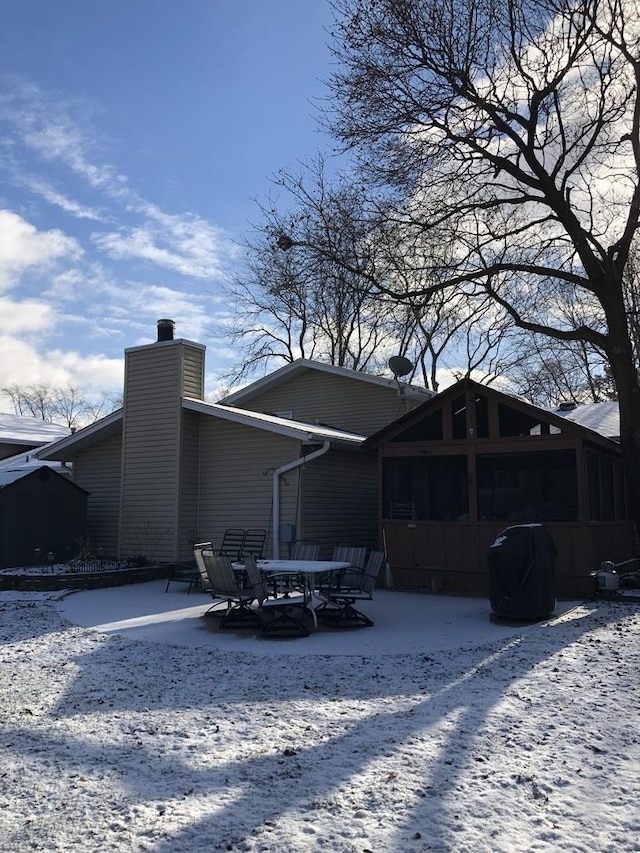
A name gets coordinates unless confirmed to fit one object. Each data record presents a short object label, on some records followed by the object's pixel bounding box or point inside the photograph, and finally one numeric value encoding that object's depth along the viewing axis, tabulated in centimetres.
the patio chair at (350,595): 921
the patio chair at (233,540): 1426
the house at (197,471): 1396
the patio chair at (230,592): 886
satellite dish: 1709
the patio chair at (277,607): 852
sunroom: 1123
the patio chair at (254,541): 1414
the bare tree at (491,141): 1335
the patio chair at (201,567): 958
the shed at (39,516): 1348
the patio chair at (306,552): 1124
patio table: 894
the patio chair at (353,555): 1054
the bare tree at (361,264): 1465
